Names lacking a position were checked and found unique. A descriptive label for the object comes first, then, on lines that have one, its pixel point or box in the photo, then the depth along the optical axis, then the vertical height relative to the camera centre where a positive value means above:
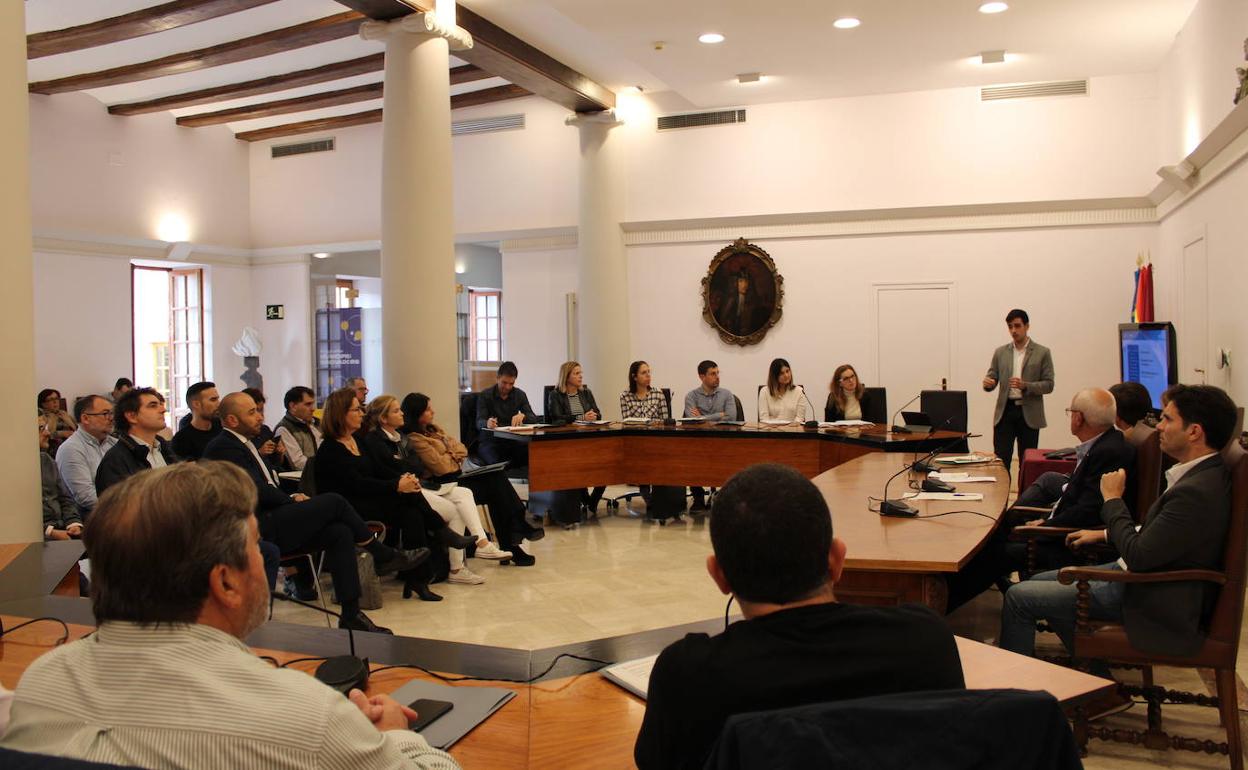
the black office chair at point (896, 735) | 1.09 -0.43
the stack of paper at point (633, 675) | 1.94 -0.64
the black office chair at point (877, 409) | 8.38 -0.41
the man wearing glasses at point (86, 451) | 4.94 -0.40
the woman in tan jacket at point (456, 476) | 5.88 -0.70
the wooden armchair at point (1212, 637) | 2.93 -0.88
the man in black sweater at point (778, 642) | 1.38 -0.41
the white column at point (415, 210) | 7.54 +1.25
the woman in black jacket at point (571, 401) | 8.32 -0.30
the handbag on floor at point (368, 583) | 5.21 -1.16
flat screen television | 7.83 +0.02
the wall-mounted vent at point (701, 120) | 10.66 +2.72
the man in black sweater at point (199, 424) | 5.30 -0.30
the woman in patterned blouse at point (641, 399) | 8.46 -0.30
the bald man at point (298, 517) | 4.58 -0.70
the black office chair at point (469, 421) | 8.60 -0.48
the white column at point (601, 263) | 10.84 +1.17
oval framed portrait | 10.70 +0.78
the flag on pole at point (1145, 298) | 8.94 +0.56
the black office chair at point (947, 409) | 8.05 -0.40
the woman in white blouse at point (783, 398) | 8.45 -0.30
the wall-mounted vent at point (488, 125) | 11.55 +2.93
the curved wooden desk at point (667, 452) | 7.16 -0.66
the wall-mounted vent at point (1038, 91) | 9.48 +2.67
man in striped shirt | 1.13 -0.36
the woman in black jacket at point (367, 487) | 5.26 -0.65
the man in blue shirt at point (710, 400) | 8.42 -0.31
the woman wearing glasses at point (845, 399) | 8.26 -0.31
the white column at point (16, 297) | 3.99 +0.32
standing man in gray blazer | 8.07 -0.25
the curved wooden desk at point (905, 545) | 2.96 -0.60
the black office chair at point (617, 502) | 8.20 -1.19
